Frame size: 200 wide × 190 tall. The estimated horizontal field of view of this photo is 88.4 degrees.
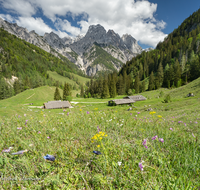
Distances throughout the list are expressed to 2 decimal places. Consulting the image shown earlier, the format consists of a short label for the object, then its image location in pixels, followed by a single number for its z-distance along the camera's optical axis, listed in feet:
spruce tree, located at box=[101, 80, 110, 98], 255.29
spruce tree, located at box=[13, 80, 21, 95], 363.15
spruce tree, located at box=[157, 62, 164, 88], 261.98
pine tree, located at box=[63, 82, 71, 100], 244.36
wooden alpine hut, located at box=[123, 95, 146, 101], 178.68
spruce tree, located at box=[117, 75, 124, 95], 290.56
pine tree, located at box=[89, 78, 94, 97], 332.39
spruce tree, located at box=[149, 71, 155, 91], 260.62
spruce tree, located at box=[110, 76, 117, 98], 255.29
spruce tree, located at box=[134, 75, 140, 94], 272.92
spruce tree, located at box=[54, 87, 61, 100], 250.47
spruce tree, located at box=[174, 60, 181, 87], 229.25
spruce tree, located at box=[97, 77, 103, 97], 296.77
